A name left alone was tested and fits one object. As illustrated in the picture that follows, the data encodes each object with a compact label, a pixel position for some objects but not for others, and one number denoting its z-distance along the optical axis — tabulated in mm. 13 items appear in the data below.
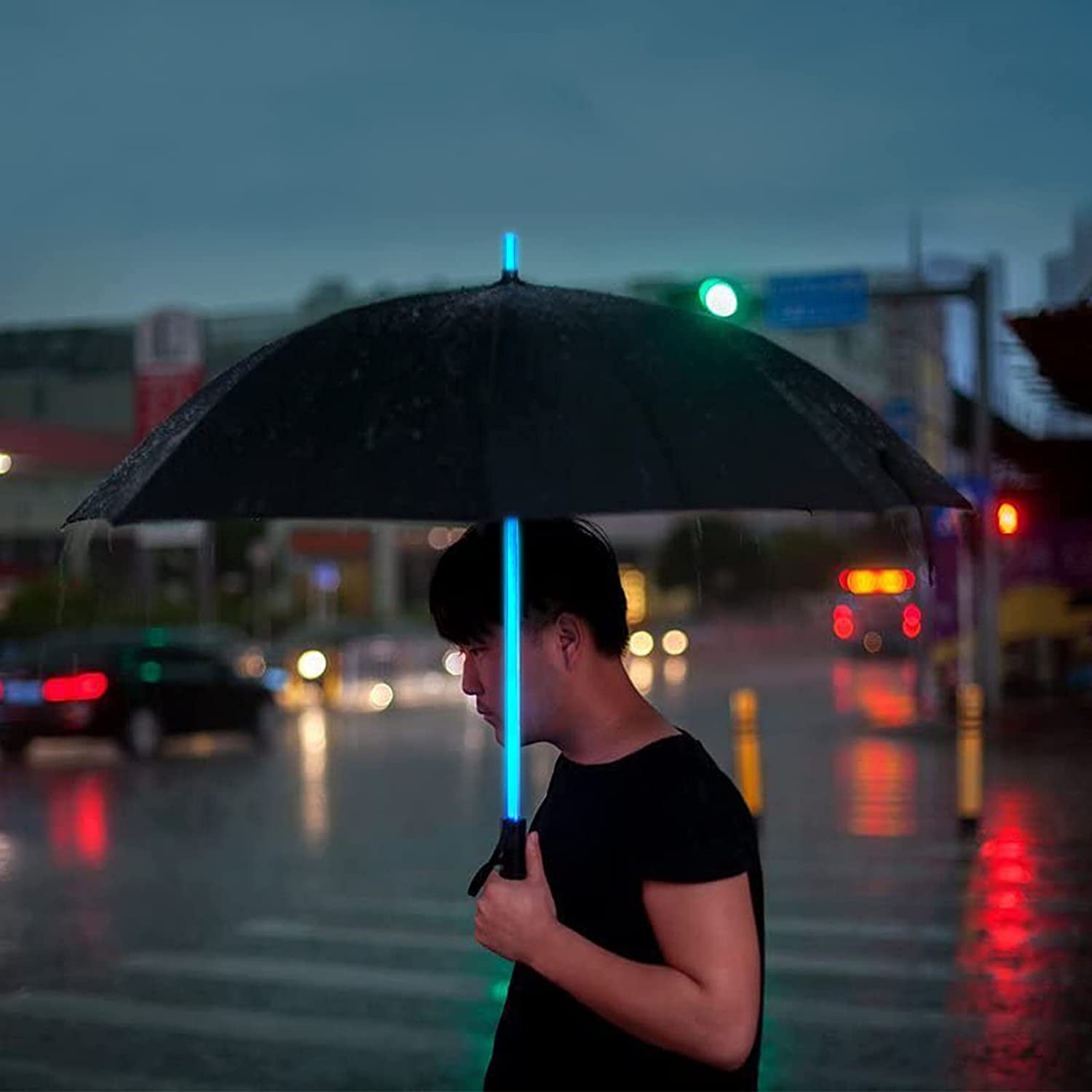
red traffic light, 23891
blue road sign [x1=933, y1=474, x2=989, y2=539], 24933
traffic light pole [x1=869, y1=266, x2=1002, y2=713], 25547
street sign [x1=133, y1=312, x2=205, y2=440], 31781
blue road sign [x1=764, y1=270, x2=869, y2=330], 25500
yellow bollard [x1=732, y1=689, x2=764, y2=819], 14875
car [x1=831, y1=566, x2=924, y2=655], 50875
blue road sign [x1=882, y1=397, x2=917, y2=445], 29969
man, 2812
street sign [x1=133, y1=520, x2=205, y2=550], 34125
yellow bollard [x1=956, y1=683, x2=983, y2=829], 14258
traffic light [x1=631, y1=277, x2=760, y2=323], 20219
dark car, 23406
